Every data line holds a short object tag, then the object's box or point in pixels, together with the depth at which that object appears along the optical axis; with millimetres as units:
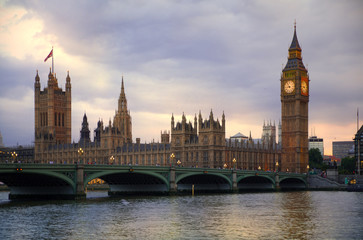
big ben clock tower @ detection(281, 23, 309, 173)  180875
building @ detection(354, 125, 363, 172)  187175
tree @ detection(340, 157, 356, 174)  196438
